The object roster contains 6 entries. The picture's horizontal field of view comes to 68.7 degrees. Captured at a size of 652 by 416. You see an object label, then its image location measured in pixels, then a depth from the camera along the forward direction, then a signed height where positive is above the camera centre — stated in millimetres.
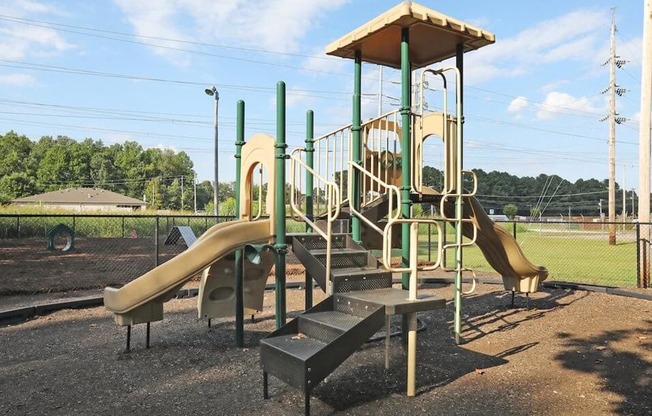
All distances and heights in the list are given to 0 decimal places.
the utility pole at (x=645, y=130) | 11344 +2021
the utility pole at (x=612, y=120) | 31594 +6670
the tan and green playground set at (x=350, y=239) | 4117 -324
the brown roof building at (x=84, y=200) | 64188 +1576
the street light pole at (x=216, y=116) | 27925 +5863
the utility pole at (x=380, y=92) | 30467 +7724
